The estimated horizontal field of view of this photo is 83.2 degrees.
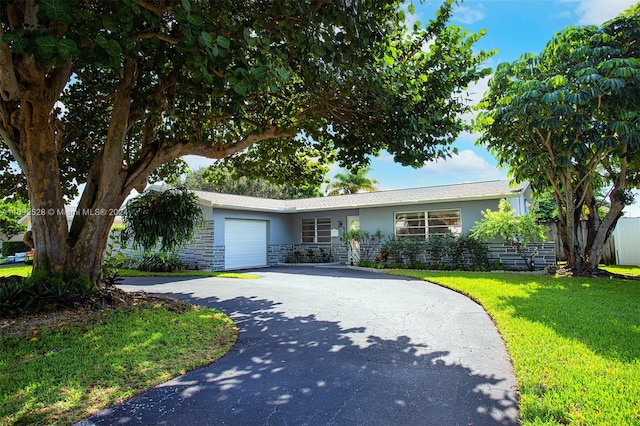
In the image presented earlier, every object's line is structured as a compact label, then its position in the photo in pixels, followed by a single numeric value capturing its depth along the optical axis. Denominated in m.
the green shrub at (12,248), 23.09
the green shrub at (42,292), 5.54
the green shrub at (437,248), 13.98
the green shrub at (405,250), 14.42
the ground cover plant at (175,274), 13.08
